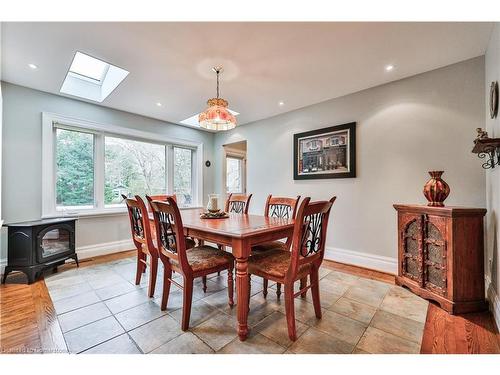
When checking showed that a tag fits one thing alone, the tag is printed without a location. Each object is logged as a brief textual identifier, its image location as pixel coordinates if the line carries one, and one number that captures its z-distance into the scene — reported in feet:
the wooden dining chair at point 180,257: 5.25
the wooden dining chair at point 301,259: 4.82
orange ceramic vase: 6.84
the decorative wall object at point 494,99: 5.94
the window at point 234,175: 20.07
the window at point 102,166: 10.19
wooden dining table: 4.97
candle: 7.93
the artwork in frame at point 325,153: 10.21
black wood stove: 8.20
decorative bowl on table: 7.54
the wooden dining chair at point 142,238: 6.77
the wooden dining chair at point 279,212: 7.37
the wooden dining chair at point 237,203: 9.90
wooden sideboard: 6.15
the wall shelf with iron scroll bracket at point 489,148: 5.32
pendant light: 7.15
